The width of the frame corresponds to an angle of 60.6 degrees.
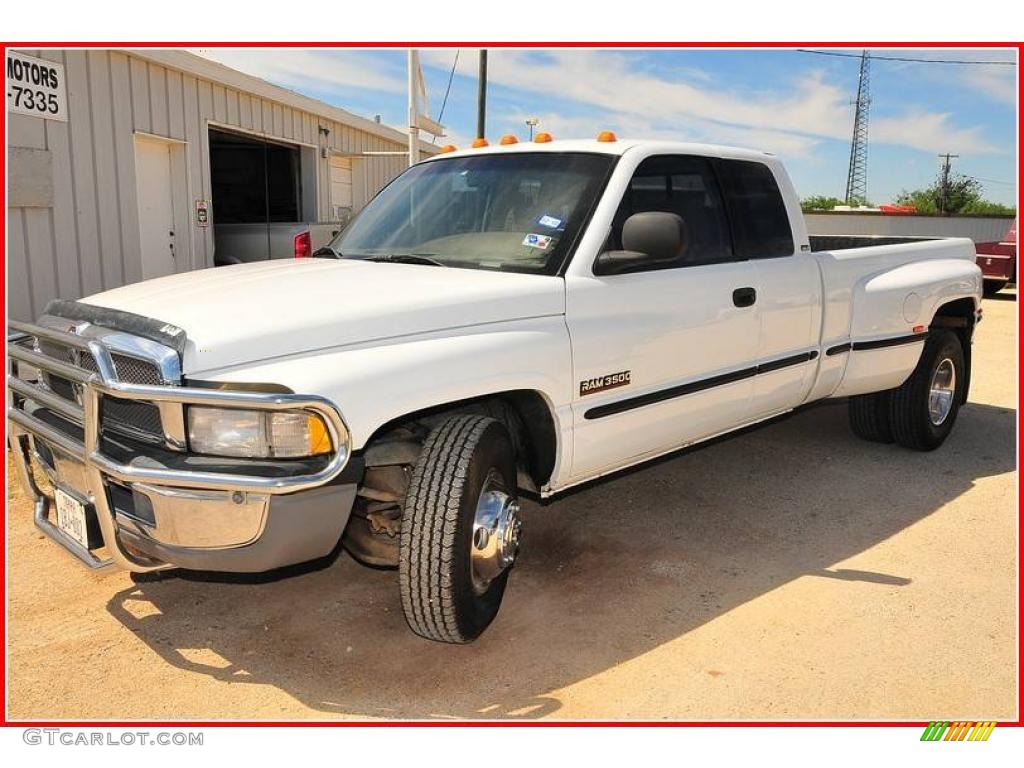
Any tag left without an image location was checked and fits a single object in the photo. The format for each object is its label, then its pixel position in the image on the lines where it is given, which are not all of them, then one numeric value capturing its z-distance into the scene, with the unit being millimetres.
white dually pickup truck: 2836
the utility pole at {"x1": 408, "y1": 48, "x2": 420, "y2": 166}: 11966
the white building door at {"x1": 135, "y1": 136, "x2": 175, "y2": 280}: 9266
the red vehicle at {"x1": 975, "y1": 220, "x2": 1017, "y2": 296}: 17391
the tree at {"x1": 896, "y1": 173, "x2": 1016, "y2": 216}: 46625
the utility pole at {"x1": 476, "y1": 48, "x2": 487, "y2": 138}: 17844
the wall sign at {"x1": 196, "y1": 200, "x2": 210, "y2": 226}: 10218
